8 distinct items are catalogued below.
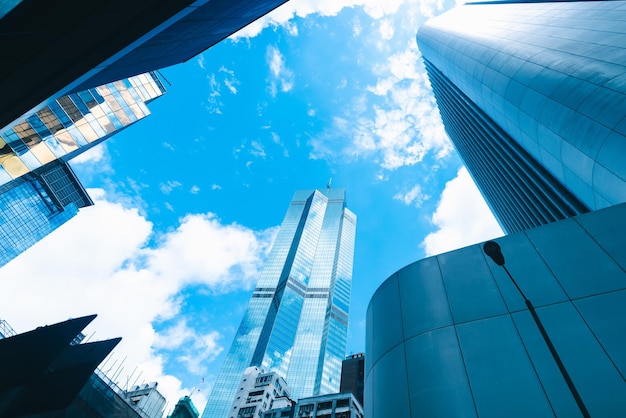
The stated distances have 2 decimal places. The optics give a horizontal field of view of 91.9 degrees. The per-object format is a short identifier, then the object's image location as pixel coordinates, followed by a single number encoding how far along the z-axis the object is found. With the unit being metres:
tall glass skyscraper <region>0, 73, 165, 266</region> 42.19
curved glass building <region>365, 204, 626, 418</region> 7.66
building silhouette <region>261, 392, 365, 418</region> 62.97
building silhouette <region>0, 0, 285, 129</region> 11.07
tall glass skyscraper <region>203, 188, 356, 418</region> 126.38
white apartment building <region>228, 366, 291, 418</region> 85.75
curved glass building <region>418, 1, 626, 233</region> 17.25
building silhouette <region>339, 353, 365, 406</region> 73.69
